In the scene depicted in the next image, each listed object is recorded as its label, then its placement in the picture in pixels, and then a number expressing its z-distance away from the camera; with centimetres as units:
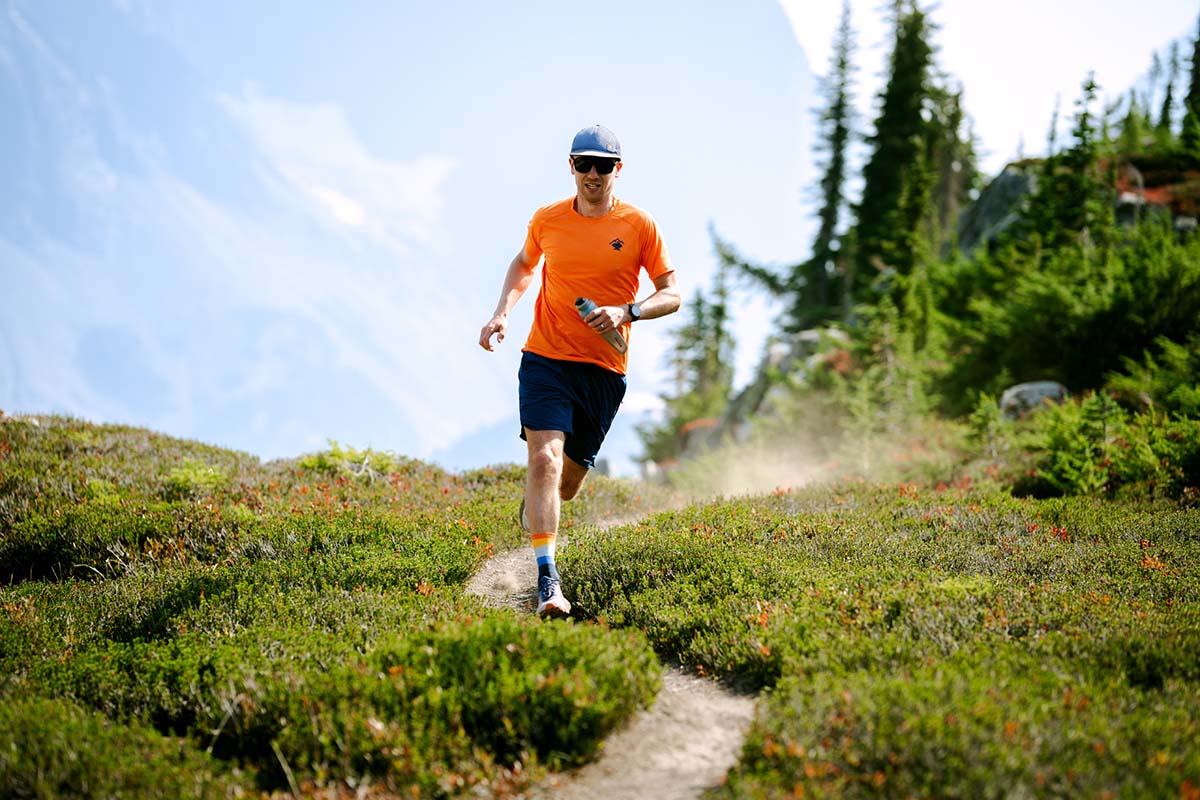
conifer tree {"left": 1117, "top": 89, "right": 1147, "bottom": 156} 3820
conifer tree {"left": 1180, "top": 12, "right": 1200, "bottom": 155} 3080
